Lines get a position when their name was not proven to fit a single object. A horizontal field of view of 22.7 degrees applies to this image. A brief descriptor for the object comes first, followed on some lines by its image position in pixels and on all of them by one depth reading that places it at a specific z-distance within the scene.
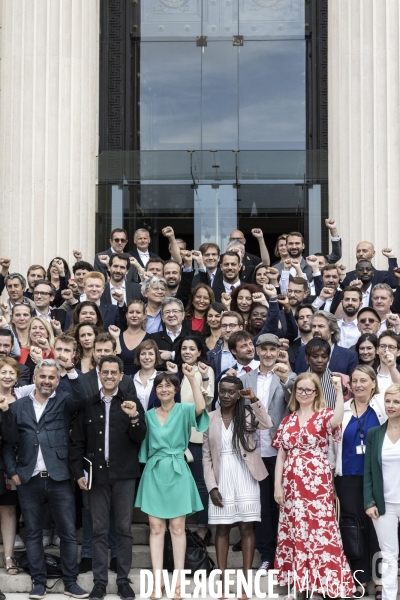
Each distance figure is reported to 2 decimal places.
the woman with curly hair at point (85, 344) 9.64
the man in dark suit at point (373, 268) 12.00
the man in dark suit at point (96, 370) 9.06
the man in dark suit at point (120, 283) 11.47
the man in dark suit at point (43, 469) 8.73
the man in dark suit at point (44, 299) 10.90
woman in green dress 8.82
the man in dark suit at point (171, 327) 10.27
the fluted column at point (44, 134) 14.27
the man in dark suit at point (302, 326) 10.21
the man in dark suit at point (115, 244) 12.59
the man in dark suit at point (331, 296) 11.24
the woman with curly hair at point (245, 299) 10.84
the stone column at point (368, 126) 13.69
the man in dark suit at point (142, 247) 12.92
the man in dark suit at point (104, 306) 10.94
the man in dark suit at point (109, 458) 8.72
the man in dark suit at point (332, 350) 9.56
